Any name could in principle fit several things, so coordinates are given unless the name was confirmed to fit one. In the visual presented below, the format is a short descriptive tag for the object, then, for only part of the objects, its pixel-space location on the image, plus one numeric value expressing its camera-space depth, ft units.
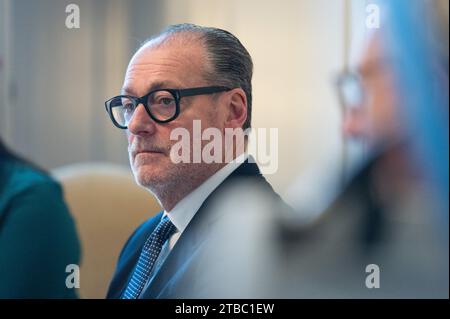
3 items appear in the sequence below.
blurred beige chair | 6.94
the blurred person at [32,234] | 6.86
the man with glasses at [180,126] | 6.61
